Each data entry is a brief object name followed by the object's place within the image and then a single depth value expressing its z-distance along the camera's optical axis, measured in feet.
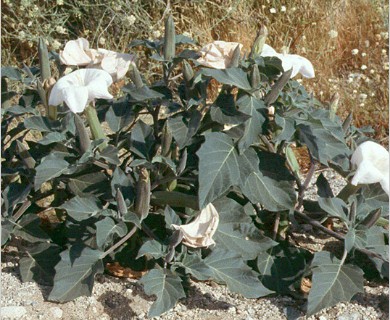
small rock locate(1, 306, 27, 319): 8.46
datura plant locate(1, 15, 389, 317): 8.20
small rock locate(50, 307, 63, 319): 8.48
